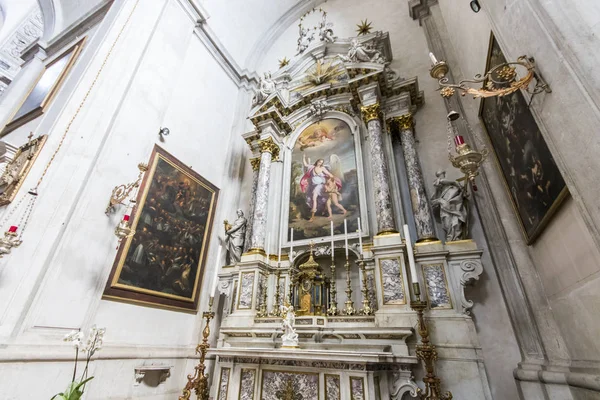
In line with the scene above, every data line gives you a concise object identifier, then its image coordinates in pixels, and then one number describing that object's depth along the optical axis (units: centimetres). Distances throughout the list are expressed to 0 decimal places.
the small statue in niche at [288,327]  346
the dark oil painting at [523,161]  233
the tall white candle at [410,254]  277
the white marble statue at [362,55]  565
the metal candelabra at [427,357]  259
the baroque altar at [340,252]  316
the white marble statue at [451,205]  389
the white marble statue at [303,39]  773
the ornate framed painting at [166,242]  420
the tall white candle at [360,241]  408
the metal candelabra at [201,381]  318
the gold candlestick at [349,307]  376
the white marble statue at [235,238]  535
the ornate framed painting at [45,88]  562
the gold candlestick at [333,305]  383
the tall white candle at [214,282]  341
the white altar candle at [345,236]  421
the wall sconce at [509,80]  204
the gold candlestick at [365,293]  373
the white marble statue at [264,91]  660
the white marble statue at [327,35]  701
